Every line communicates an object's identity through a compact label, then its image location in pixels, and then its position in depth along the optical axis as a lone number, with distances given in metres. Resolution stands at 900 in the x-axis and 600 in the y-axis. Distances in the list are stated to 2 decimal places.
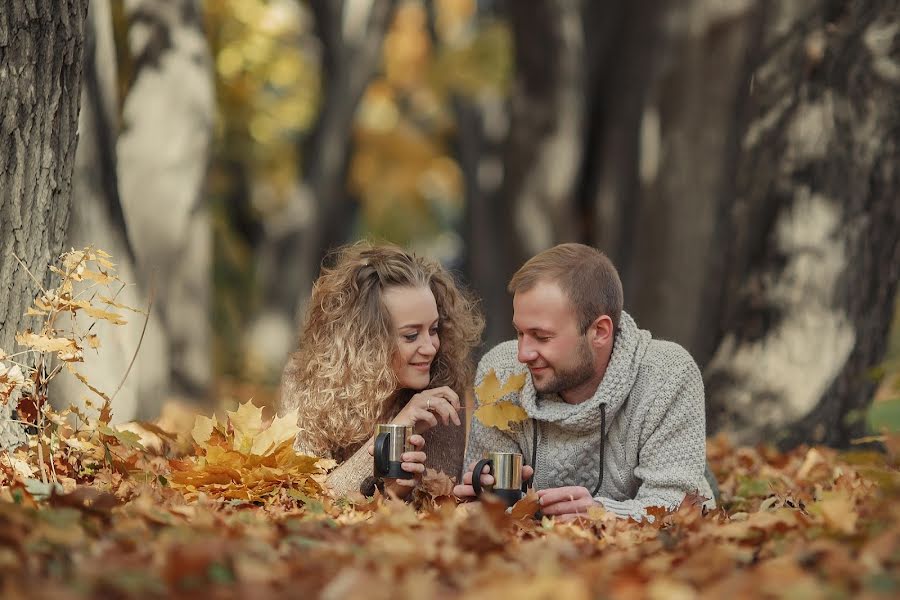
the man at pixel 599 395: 8.14
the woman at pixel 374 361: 8.66
